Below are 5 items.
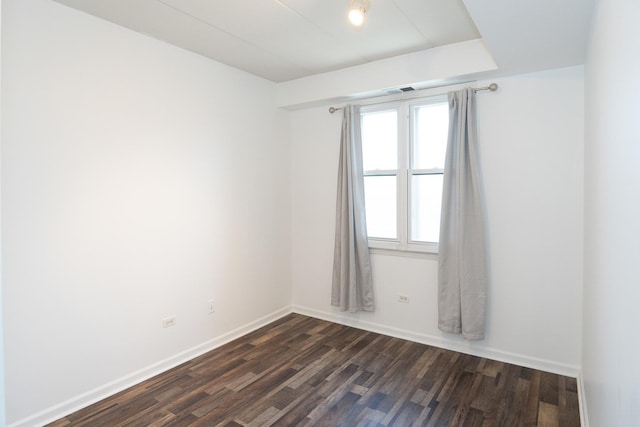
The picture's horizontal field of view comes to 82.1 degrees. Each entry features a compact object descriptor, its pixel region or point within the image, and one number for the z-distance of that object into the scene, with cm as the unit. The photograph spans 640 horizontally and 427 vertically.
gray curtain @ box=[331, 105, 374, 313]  385
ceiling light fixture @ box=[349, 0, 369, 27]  201
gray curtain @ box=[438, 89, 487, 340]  318
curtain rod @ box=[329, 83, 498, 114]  312
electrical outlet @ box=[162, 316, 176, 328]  309
